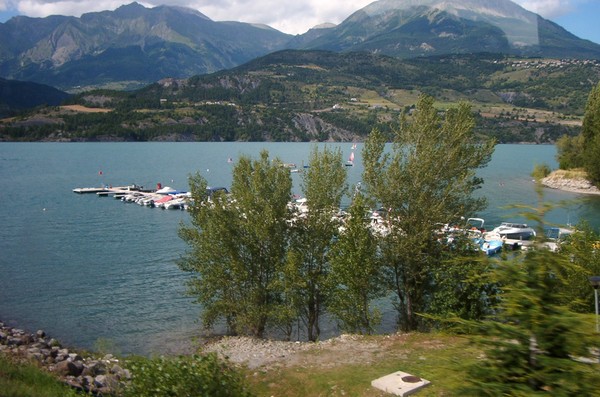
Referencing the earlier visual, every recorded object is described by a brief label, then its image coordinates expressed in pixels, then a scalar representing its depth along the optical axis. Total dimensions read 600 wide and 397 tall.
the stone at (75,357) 25.48
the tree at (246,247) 30.12
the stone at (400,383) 16.07
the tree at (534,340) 5.88
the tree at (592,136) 89.56
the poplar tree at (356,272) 26.98
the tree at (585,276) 23.62
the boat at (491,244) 53.12
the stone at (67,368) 22.48
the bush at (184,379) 10.17
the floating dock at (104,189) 97.31
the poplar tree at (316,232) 29.83
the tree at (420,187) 27.14
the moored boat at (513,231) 57.62
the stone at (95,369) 23.44
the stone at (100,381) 21.66
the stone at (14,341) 27.96
